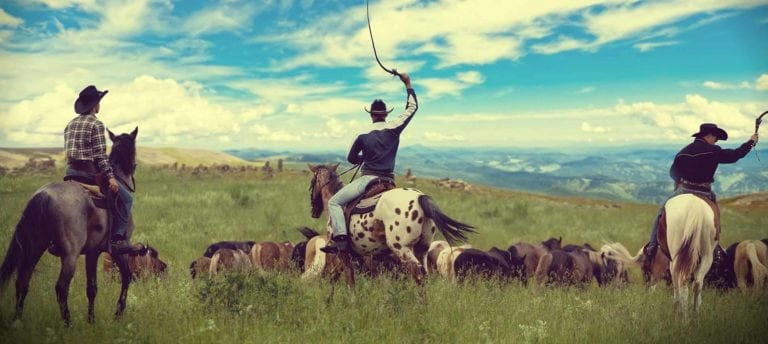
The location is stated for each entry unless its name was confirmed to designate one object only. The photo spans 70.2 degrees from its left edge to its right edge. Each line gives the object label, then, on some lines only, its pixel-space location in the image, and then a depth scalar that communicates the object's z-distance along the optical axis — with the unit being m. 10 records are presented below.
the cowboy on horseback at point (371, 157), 8.51
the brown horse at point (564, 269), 11.07
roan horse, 6.39
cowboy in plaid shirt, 6.66
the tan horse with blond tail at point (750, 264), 10.39
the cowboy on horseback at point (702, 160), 8.04
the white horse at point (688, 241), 7.88
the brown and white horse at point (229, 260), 11.33
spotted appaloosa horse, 8.12
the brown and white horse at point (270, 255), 12.32
